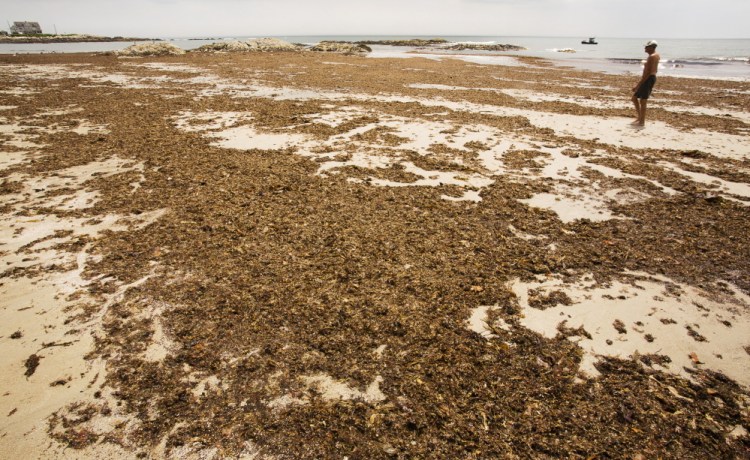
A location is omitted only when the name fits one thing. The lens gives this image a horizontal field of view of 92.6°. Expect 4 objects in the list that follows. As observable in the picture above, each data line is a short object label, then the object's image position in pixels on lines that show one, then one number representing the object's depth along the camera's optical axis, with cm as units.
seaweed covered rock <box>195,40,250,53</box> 4808
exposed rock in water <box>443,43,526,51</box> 6985
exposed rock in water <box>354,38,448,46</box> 8666
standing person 976
